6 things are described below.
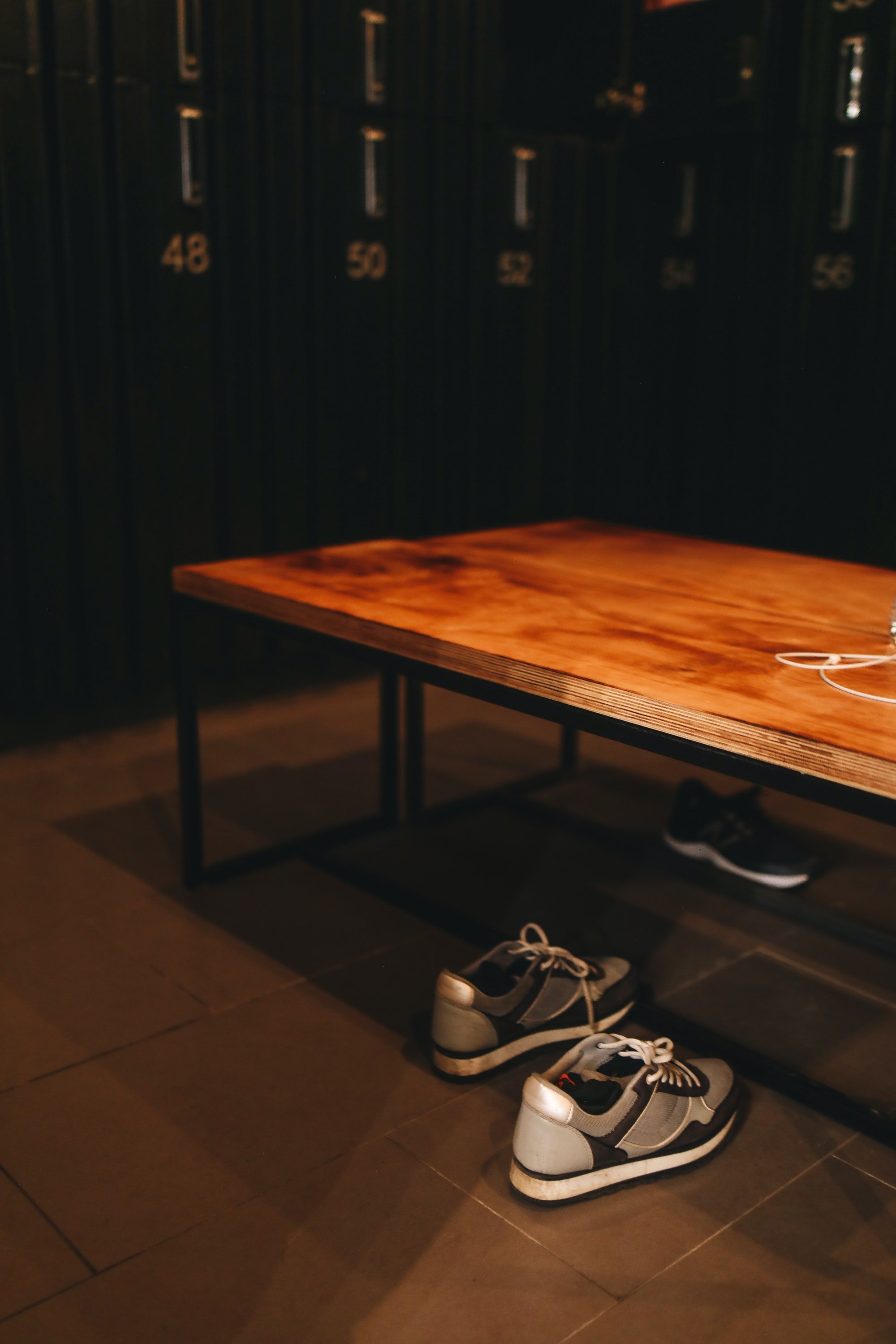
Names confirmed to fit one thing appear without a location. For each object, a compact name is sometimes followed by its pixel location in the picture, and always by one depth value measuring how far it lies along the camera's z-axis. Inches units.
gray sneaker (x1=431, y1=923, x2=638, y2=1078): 61.2
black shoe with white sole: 85.8
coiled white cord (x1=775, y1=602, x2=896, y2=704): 52.5
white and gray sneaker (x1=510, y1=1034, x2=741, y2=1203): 52.1
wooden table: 45.8
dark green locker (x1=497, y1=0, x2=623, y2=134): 137.8
